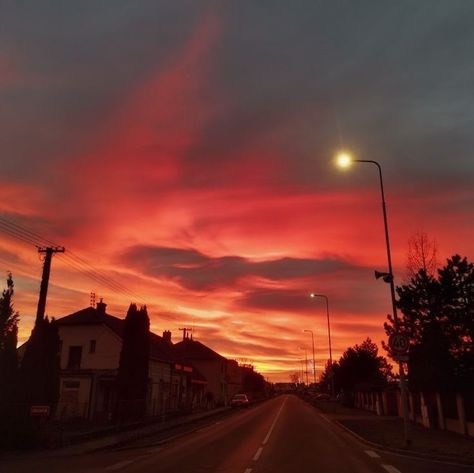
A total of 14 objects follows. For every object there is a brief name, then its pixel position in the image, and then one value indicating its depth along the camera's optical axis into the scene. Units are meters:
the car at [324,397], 105.76
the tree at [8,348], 21.62
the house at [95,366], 41.31
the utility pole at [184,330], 92.69
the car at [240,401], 71.00
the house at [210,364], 94.81
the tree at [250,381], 146.70
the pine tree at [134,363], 35.75
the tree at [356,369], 75.38
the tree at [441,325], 29.23
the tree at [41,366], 22.81
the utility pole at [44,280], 33.12
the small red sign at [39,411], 20.95
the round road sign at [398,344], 19.19
